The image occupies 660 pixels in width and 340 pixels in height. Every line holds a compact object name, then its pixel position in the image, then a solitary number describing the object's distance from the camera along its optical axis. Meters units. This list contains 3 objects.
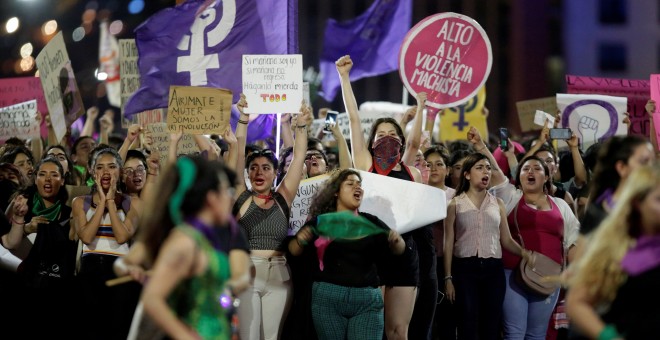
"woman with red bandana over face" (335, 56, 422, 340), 16.56
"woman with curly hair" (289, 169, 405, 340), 15.40
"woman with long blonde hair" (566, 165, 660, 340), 9.92
